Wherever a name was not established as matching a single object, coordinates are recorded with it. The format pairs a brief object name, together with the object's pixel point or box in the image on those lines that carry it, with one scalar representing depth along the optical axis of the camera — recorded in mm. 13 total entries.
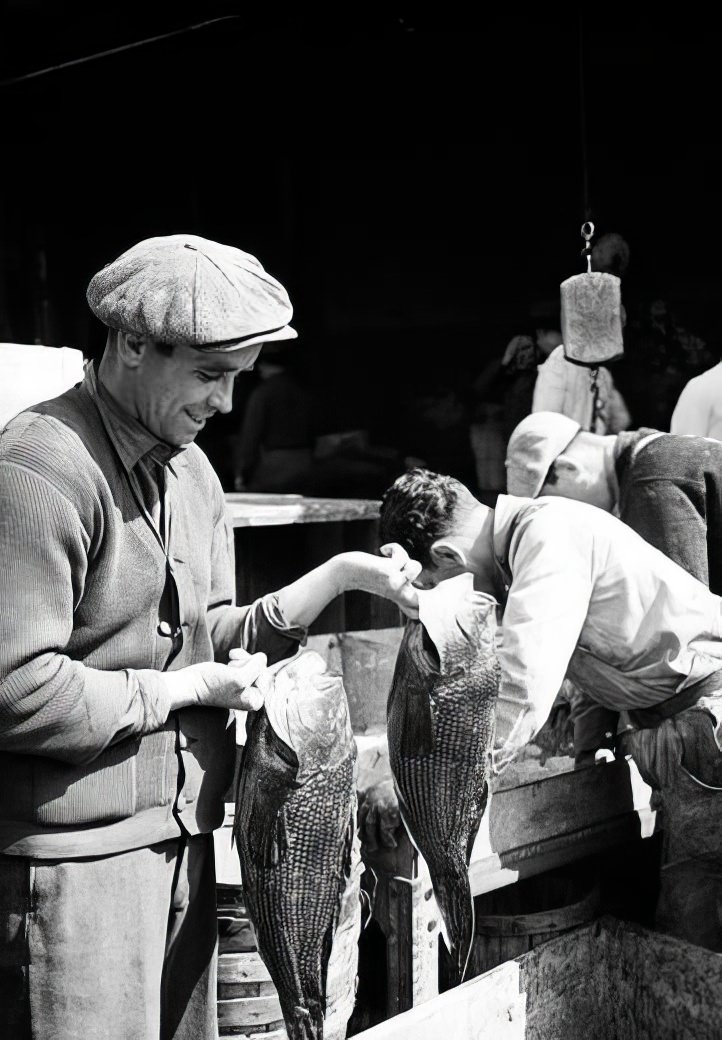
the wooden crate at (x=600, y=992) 3244
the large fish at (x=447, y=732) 2668
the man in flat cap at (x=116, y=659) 2078
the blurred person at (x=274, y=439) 9047
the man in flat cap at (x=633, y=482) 4574
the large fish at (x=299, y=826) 2371
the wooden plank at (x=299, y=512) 5660
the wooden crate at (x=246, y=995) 3186
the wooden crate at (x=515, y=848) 3346
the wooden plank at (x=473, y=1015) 2967
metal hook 5447
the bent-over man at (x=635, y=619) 3691
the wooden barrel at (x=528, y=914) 3734
